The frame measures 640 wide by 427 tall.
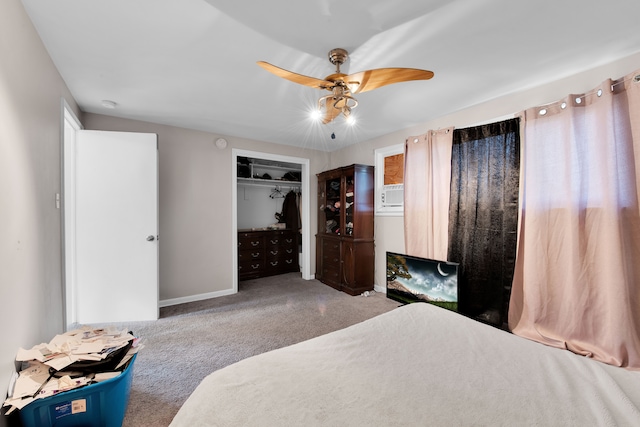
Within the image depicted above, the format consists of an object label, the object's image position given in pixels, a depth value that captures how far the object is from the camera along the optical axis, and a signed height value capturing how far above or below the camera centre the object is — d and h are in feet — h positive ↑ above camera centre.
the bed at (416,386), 2.85 -2.27
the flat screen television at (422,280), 9.16 -2.73
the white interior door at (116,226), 8.91 -0.45
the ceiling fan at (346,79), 5.03 +2.75
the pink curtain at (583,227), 5.85 -0.44
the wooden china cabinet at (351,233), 12.54 -1.07
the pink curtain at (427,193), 9.59 +0.73
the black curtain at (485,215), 7.99 -0.15
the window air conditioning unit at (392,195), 11.80 +0.77
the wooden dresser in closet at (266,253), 15.19 -2.51
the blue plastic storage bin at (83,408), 4.10 -3.27
